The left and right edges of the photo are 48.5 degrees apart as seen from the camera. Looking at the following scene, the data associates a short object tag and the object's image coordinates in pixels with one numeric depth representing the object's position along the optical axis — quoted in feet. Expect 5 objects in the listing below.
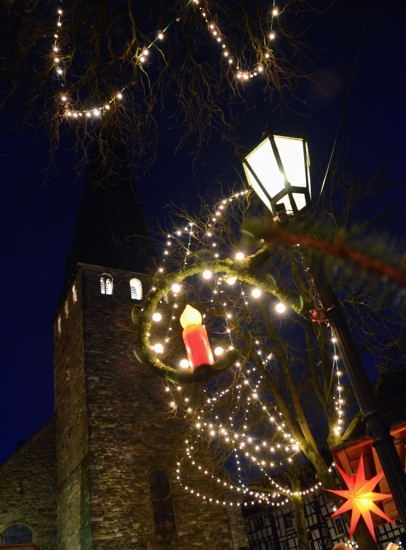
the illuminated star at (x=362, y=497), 15.61
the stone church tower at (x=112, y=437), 44.73
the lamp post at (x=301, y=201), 7.45
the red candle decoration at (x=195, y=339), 7.73
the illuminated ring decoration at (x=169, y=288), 9.54
